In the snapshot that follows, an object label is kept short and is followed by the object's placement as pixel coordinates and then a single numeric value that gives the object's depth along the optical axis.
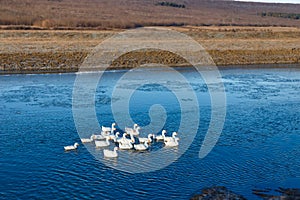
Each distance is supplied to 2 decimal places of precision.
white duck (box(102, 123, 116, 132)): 16.64
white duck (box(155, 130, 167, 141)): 16.10
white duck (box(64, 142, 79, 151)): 14.82
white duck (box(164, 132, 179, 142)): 15.57
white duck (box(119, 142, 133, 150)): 15.24
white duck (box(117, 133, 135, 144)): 15.50
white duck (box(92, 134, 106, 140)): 15.95
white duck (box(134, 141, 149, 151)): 15.11
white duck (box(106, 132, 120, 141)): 16.09
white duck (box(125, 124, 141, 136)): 16.69
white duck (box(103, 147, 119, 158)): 14.39
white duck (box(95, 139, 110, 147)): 15.39
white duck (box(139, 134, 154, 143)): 15.87
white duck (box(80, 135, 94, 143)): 15.68
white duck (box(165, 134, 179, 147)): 15.45
